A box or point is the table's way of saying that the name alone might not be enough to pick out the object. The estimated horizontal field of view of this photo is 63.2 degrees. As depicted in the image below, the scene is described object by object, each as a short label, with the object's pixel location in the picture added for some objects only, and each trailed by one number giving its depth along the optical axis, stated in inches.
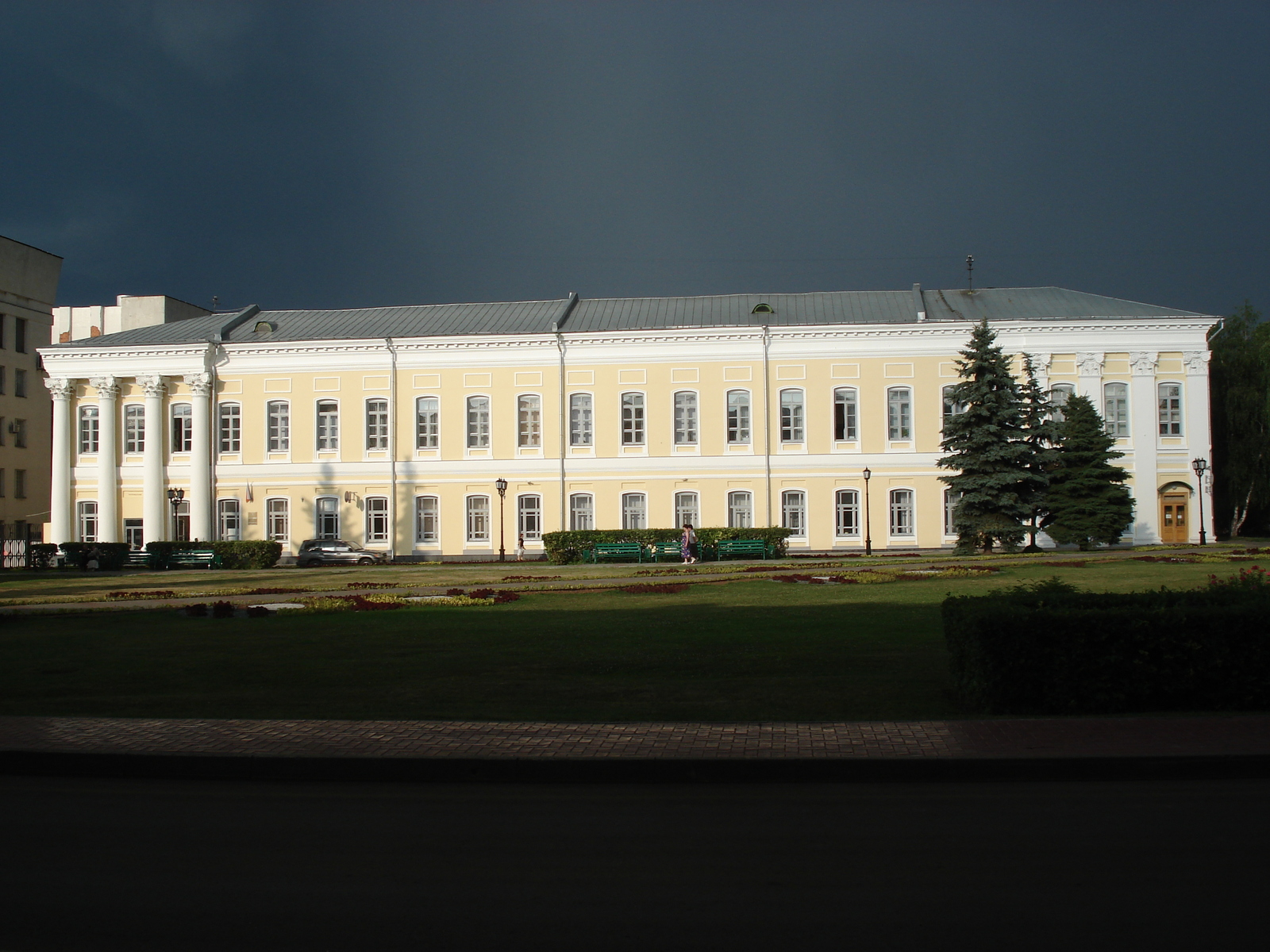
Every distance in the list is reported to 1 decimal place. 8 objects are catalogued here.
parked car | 1688.0
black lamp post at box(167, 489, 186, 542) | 1711.4
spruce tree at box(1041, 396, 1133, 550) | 1411.2
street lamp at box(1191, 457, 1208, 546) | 1539.9
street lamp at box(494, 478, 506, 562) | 1621.6
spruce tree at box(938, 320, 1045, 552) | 1400.1
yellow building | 1704.0
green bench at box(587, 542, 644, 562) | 1491.1
